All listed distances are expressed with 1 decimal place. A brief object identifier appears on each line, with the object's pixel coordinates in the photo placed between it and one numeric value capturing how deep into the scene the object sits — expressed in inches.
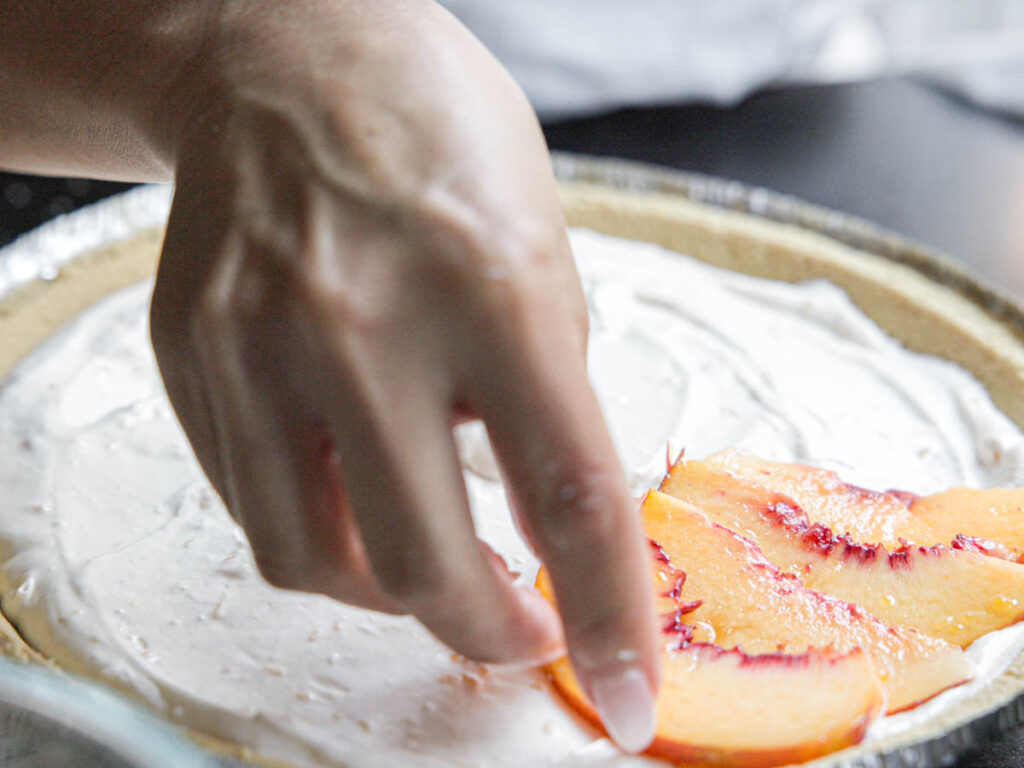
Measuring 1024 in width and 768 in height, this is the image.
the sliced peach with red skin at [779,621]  13.5
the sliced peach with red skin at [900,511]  15.1
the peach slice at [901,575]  14.1
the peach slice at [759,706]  12.7
